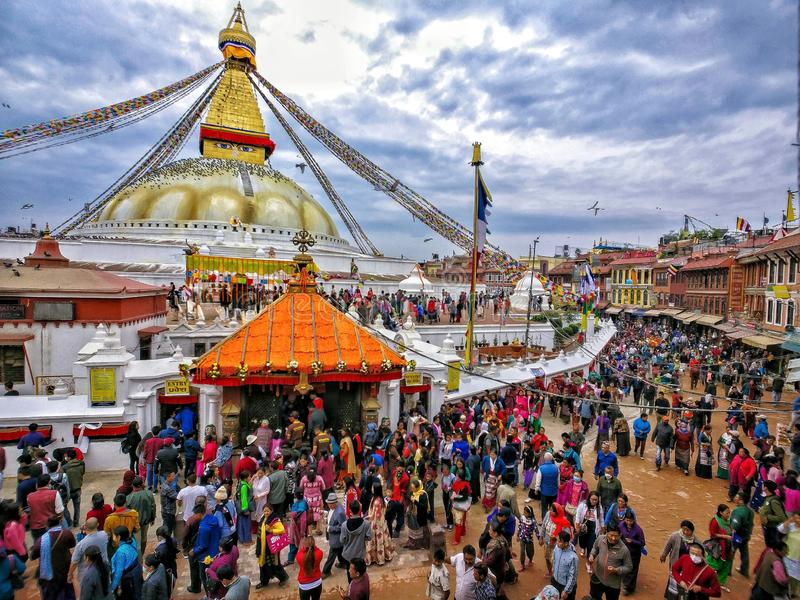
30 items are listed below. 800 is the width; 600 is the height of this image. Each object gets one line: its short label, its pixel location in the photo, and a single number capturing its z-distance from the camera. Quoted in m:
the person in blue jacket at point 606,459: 7.56
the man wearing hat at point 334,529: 5.88
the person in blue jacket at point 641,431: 11.36
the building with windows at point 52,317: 11.42
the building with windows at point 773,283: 23.39
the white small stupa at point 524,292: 26.00
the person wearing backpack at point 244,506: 6.47
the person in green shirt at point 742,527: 6.12
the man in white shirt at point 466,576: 4.61
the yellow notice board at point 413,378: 11.64
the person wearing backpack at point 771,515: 6.09
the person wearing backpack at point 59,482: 6.34
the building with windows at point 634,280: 47.40
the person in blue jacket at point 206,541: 5.40
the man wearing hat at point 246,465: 6.84
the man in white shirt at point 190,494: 6.01
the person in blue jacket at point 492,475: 7.42
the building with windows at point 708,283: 32.53
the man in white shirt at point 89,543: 4.87
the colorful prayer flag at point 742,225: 32.09
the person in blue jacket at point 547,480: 7.28
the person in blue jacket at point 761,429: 10.62
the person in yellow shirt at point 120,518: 5.28
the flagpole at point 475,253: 14.42
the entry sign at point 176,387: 10.08
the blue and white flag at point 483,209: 14.67
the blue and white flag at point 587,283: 23.14
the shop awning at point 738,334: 24.83
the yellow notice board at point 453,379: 13.04
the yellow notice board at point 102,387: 9.61
